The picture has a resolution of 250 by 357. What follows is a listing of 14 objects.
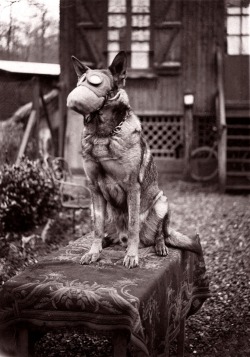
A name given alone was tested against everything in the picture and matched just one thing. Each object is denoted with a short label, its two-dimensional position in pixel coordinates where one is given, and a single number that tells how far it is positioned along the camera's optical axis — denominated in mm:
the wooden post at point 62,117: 10802
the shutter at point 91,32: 12064
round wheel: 12258
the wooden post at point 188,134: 12055
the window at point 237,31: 11961
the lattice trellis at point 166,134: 12594
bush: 6664
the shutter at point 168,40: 12073
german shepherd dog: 3156
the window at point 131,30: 11896
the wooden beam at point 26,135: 7580
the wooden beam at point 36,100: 8555
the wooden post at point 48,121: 9053
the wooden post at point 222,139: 10529
